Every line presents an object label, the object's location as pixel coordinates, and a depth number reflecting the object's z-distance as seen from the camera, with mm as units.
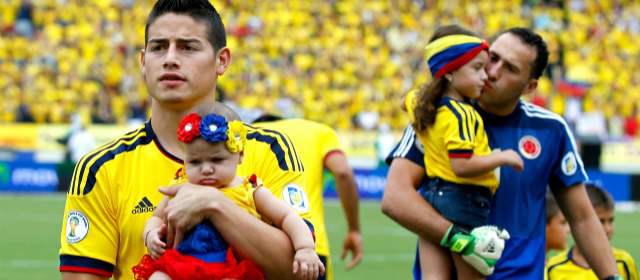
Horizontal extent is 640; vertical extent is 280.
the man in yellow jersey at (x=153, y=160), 7763
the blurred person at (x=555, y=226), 14675
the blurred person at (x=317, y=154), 13420
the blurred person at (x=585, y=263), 12637
